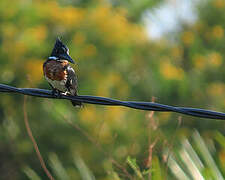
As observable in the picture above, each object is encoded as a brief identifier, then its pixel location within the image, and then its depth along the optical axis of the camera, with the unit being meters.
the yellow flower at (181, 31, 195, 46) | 20.84
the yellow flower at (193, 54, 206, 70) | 19.64
